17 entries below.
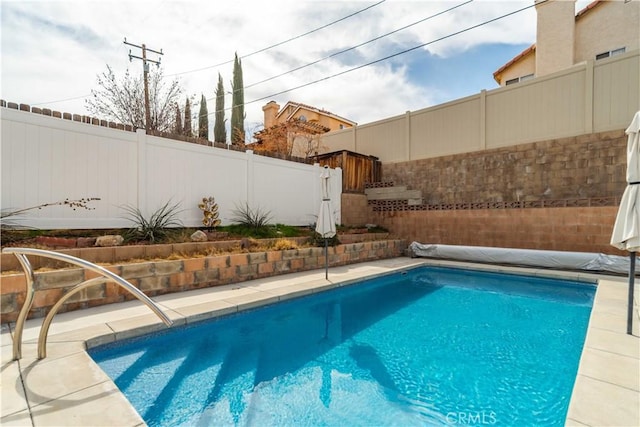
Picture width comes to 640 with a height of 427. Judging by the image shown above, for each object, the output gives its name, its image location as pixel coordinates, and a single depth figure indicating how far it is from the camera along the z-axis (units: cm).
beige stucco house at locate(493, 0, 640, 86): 1047
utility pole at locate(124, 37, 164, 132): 1299
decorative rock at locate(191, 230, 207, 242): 623
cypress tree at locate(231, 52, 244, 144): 1727
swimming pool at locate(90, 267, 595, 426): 248
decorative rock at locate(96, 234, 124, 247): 517
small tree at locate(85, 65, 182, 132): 1245
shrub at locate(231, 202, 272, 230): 780
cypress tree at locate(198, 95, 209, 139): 1674
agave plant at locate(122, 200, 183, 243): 585
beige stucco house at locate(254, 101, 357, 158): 1546
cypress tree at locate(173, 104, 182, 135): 1431
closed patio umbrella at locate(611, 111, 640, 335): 318
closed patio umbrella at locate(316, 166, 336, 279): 653
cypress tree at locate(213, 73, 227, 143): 1756
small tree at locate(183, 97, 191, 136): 1510
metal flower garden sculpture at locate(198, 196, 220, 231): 712
